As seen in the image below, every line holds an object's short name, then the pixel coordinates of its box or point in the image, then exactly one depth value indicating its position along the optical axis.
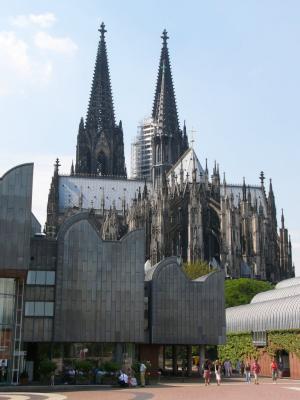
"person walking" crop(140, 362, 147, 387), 28.02
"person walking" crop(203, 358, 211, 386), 28.25
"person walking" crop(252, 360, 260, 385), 29.13
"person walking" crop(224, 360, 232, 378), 37.56
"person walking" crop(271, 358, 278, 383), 31.12
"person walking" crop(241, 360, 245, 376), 40.31
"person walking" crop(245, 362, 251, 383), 31.21
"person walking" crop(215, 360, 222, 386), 28.51
